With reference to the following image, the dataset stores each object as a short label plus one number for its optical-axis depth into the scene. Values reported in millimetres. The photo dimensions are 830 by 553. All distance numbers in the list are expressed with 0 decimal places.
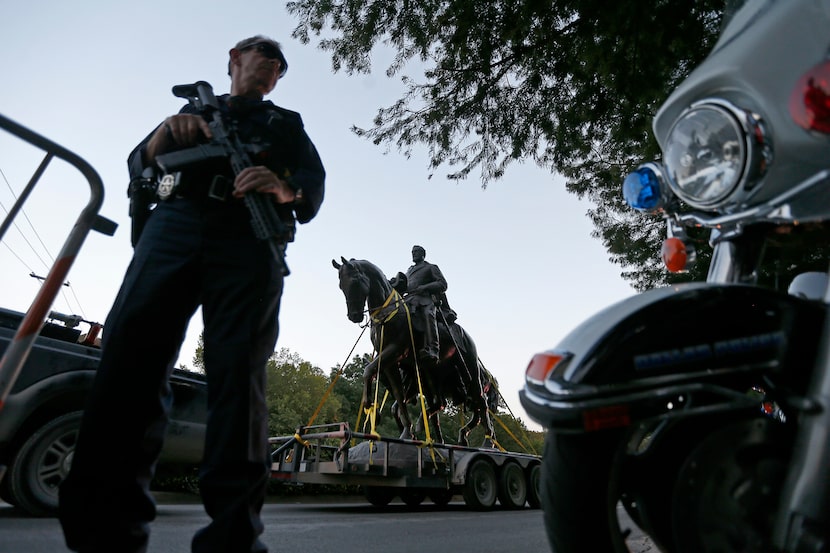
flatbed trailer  8648
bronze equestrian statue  10586
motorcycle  1374
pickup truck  5059
